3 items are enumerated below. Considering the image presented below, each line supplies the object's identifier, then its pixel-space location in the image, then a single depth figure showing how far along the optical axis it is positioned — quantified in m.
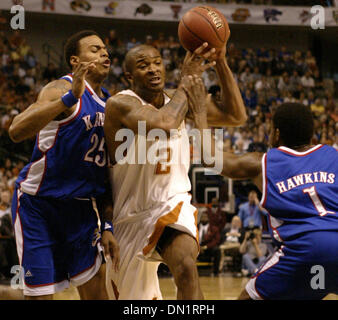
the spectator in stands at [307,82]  16.22
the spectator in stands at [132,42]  16.06
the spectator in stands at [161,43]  16.27
